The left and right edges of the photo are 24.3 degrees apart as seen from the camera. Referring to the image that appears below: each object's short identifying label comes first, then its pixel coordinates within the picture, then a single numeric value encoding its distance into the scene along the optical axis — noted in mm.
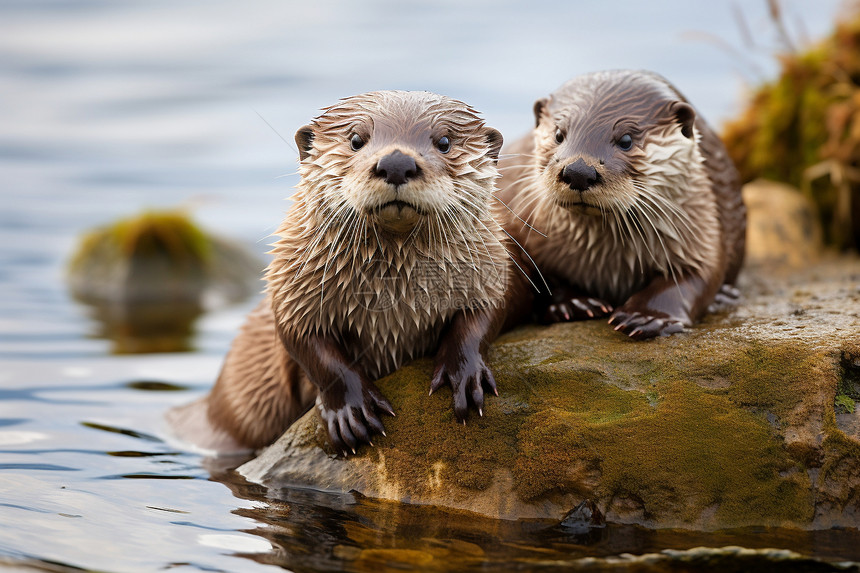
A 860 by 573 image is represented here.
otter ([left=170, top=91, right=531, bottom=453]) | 6176
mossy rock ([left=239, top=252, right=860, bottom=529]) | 6039
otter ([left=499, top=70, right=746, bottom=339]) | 7156
